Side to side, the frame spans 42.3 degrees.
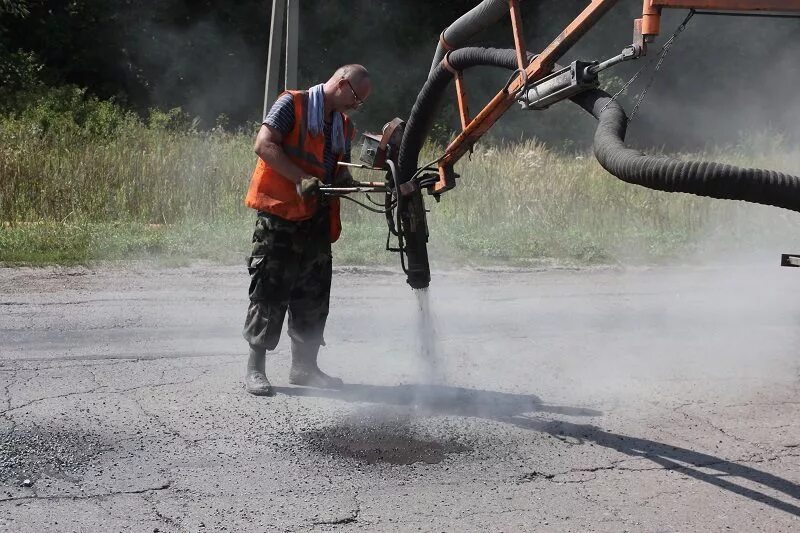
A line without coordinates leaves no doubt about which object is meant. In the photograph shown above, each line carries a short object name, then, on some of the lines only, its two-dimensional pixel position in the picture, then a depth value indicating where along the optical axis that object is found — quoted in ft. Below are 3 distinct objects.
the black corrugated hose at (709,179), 11.60
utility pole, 38.52
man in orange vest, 16.75
